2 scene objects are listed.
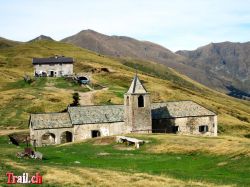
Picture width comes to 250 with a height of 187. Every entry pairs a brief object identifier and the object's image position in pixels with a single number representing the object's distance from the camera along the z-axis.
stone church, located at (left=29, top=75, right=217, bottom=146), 77.50
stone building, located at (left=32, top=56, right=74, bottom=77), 143.62
